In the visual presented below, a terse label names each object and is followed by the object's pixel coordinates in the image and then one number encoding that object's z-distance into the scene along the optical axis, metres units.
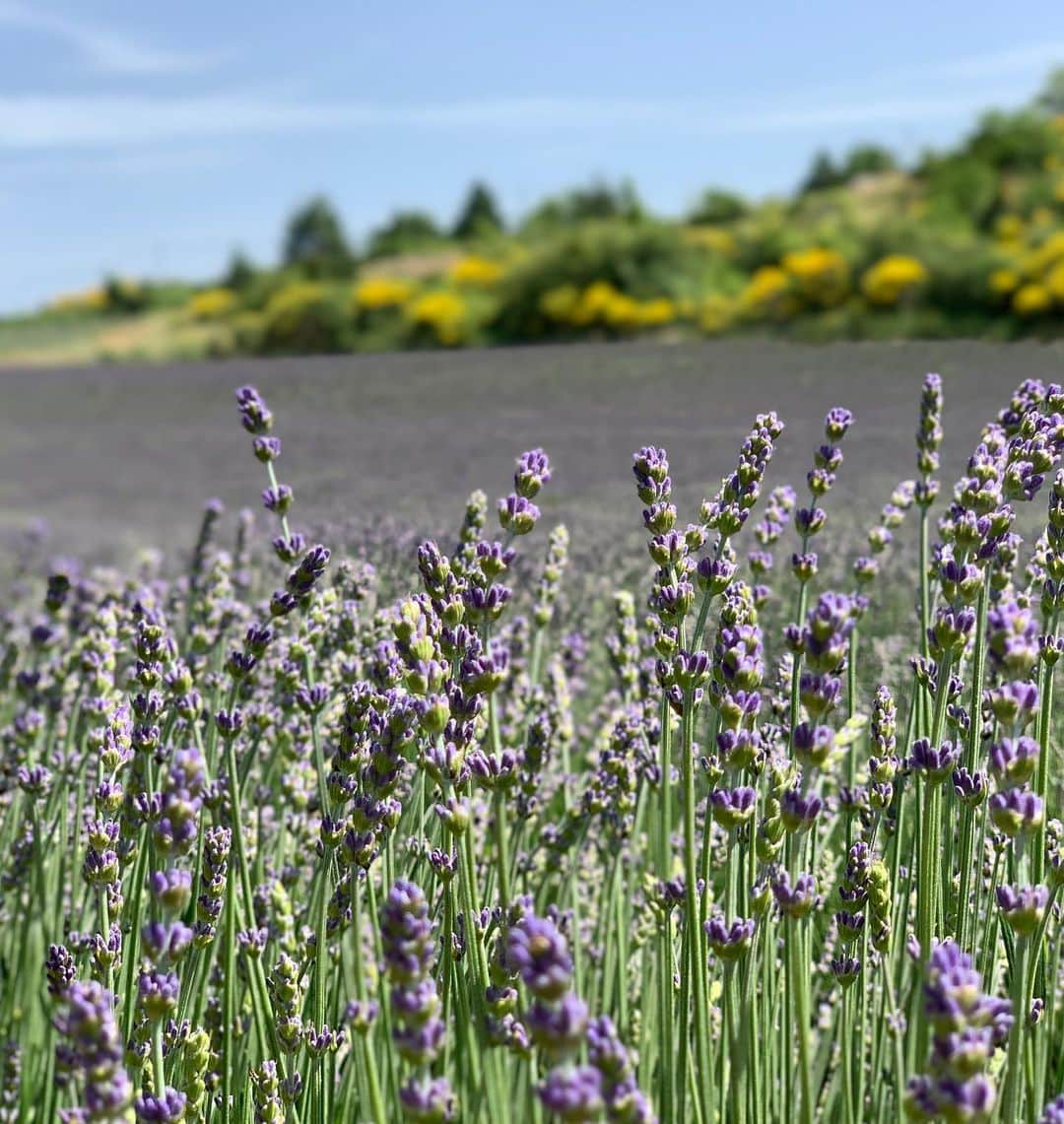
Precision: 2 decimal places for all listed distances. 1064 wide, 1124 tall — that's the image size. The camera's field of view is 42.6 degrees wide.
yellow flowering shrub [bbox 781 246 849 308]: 14.52
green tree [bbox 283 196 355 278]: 28.94
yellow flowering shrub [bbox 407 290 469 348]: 17.06
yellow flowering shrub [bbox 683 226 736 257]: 18.27
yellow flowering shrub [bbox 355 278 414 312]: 18.72
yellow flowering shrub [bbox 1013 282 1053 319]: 12.08
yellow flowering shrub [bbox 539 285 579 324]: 16.27
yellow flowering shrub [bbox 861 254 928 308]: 13.55
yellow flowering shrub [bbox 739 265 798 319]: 14.72
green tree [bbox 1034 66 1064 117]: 21.86
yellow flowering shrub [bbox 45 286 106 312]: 28.16
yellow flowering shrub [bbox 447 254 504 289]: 19.08
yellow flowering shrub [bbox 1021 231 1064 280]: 12.50
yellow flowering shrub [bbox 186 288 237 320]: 23.56
